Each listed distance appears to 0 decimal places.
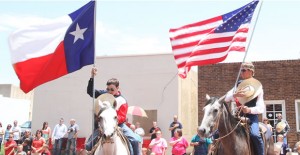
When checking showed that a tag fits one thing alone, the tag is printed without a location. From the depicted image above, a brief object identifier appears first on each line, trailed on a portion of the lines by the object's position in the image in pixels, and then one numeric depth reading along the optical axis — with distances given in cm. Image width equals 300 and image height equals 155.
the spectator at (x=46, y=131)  2356
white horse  748
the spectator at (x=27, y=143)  2250
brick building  2252
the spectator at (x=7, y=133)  2480
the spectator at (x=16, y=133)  2540
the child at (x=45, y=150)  1956
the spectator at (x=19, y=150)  2011
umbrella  2102
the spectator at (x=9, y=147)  2213
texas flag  953
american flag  1070
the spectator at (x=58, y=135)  2286
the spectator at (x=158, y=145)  1698
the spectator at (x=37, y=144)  2030
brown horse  779
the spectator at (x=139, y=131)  1842
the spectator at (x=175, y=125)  1885
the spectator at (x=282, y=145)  1689
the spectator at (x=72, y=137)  2252
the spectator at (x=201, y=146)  1462
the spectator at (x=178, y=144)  1575
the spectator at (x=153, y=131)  2028
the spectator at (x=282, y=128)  1805
